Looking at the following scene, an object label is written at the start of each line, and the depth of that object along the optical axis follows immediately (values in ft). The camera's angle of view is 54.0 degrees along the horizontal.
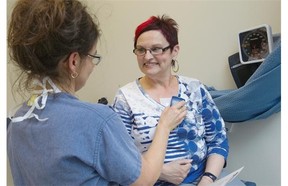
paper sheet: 3.20
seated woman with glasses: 3.83
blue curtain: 4.10
